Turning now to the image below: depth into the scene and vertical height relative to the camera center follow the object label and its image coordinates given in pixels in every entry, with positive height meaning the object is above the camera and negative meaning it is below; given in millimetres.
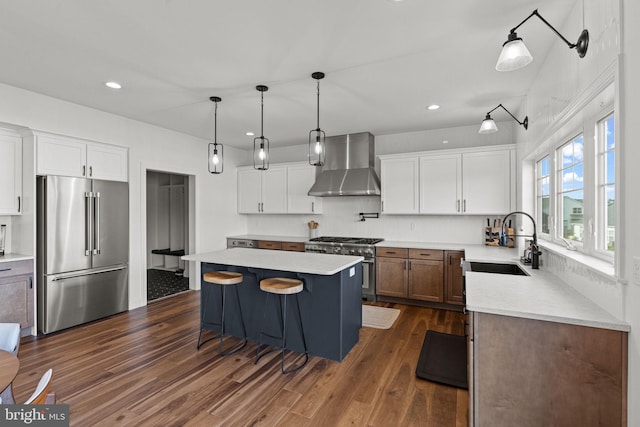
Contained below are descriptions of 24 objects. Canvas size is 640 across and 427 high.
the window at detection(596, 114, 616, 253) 1840 +175
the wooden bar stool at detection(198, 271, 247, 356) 3041 -842
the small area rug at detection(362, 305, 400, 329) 3850 -1347
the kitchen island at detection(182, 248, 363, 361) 2916 -855
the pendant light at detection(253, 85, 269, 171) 3158 +1300
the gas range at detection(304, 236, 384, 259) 4812 -519
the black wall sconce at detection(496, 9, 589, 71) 1715 +883
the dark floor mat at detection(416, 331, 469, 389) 2590 -1346
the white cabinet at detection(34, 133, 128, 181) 3527 +664
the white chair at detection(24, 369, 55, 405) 1085 -643
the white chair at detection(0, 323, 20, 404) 1705 -699
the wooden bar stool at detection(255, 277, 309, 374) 2768 -829
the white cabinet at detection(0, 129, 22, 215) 3369 +430
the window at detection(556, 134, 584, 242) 2254 +187
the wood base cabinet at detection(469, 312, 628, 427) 1517 -828
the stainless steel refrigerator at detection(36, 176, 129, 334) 3547 -452
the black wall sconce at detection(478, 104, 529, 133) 3134 +860
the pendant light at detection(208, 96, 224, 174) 3456 +1162
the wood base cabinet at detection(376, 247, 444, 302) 4359 -865
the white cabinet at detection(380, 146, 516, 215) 4250 +447
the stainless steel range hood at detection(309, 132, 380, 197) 5065 +742
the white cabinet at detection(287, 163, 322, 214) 5670 +416
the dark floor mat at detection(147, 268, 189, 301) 5371 -1358
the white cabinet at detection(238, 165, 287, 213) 5914 +434
